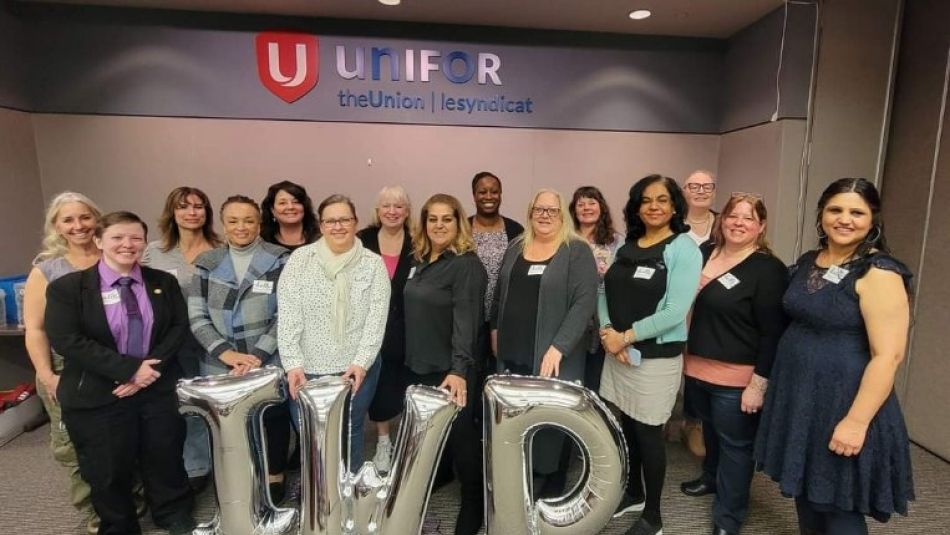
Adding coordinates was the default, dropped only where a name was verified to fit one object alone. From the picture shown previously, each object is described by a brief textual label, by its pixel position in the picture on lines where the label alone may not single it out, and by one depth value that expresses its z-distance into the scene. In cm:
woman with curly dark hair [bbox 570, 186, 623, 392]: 245
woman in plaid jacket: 204
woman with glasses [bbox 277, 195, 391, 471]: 189
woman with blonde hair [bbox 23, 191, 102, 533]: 194
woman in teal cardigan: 182
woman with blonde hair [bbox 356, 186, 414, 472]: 221
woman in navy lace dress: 146
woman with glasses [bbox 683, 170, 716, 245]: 258
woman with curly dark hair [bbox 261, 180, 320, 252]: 242
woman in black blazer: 174
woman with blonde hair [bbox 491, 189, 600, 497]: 187
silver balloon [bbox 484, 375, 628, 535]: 133
